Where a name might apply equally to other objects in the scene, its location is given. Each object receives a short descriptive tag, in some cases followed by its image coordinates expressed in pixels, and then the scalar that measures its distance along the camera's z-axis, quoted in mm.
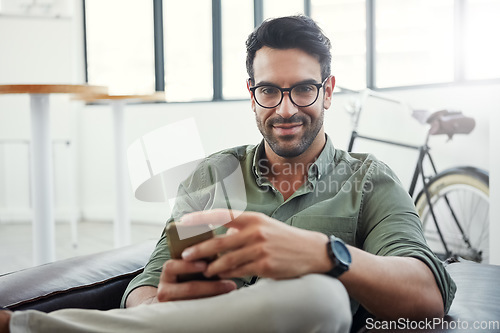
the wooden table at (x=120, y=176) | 3154
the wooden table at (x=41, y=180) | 2486
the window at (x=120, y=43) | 5023
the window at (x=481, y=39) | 3186
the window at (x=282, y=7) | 4258
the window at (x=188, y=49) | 4773
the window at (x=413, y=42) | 3436
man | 798
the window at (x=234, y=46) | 4602
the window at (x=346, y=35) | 3922
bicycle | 2807
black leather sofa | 1026
